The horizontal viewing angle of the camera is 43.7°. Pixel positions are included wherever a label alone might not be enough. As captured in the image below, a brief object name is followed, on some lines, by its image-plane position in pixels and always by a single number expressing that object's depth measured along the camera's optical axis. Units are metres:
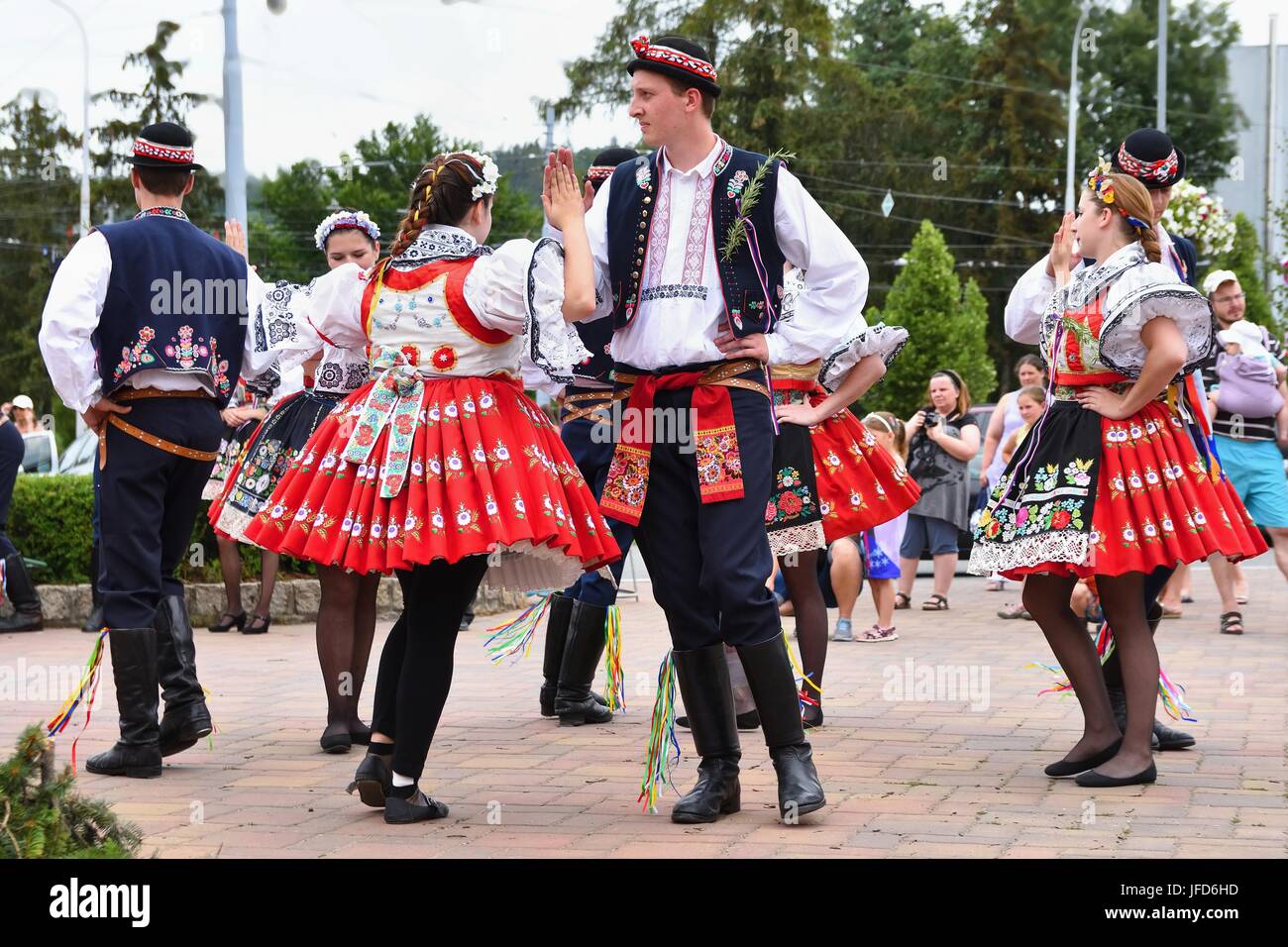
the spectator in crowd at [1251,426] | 10.16
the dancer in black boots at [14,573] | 10.30
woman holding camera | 11.94
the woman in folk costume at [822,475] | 6.06
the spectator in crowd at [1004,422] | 11.55
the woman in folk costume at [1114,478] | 5.16
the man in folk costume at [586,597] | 6.36
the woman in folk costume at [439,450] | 4.43
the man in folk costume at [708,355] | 4.65
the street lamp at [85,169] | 35.19
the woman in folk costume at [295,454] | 6.04
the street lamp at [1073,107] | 35.69
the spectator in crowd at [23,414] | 16.78
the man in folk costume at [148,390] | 5.49
